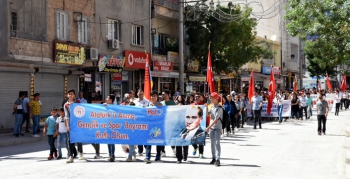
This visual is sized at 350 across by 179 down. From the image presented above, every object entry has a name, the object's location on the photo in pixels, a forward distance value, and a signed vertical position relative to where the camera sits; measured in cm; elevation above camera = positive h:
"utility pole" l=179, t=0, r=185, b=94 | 2802 +194
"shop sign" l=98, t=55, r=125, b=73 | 2594 +110
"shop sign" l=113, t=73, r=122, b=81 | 2833 +42
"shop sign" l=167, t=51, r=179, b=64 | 3241 +180
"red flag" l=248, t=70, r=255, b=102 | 2589 -25
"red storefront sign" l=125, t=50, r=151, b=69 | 2809 +142
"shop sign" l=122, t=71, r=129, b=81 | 2938 +49
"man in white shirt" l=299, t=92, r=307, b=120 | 2850 -120
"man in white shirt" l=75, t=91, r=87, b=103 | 2083 -66
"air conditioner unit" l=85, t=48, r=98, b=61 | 2510 +153
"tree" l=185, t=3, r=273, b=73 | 3288 +303
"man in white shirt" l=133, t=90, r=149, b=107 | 1281 -46
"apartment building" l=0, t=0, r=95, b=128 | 2094 +168
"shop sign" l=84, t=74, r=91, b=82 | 2561 +33
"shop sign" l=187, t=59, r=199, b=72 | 3443 +129
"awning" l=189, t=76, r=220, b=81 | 3462 +39
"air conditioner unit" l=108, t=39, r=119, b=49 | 2697 +224
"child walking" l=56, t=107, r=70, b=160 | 1270 -122
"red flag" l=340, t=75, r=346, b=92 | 4042 -17
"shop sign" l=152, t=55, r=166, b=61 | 3123 +169
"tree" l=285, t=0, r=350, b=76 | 1964 +247
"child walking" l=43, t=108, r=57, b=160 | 1283 -122
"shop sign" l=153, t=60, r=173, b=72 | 3018 +112
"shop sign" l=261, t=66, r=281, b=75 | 4938 +136
